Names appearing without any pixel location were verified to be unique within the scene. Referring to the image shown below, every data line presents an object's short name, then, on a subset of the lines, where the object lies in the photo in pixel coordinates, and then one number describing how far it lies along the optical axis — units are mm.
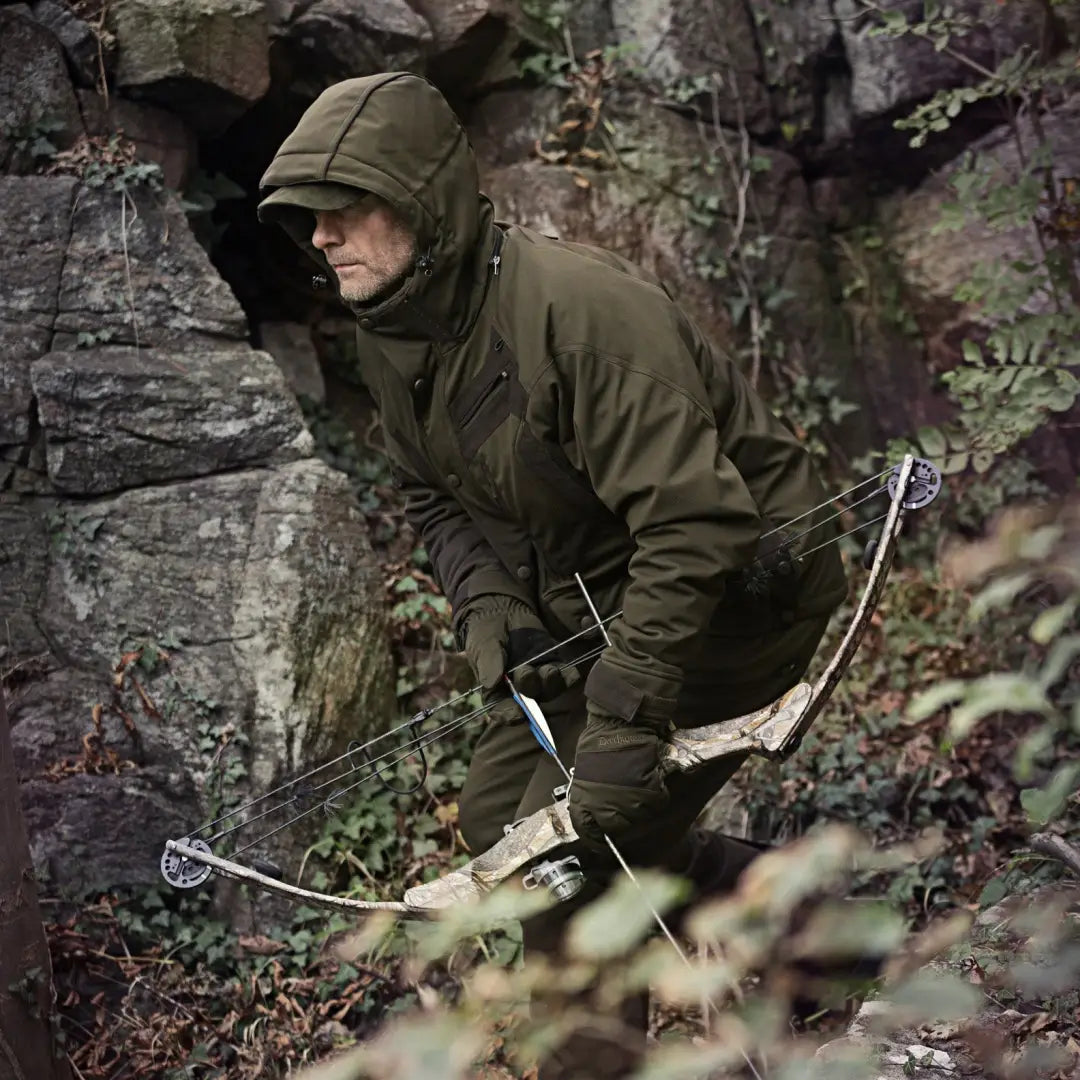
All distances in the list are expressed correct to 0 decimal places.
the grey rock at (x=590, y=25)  6641
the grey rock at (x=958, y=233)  6148
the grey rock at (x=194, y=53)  5363
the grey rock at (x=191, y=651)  4633
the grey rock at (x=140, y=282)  5121
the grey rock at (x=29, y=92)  5211
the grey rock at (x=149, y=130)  5367
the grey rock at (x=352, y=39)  5789
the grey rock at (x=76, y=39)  5289
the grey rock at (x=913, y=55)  6188
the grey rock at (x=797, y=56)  6820
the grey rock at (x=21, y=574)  4824
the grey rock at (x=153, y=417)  4930
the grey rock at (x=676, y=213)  6359
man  3062
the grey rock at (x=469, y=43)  6234
